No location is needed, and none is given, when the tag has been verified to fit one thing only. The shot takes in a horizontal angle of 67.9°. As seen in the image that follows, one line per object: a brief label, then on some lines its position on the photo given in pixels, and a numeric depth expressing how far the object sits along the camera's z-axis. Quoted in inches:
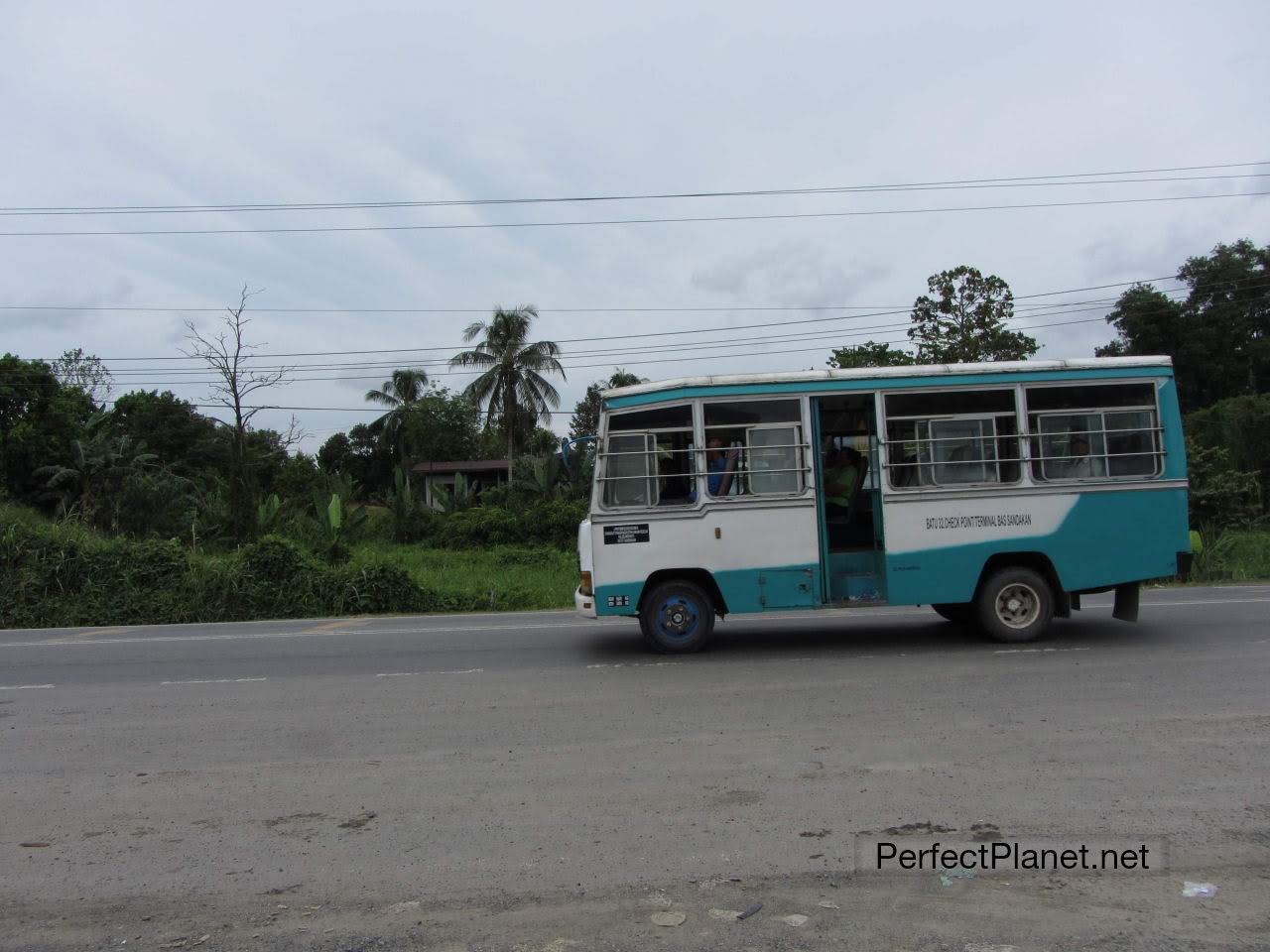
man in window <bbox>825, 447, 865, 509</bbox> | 409.4
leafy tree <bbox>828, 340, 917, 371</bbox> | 1437.3
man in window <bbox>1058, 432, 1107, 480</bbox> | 386.3
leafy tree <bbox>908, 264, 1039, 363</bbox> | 1189.1
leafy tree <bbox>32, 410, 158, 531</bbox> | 1204.5
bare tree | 964.6
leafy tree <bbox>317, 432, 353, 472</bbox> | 2623.0
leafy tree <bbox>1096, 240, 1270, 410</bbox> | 1738.4
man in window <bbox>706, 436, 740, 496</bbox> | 379.6
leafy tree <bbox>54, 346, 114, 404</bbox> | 2161.7
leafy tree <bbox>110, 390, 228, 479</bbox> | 1942.7
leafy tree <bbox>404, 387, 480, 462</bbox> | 2144.4
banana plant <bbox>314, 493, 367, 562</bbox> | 863.7
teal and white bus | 379.6
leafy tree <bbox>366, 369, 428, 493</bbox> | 2212.1
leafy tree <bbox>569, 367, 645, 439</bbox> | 2273.4
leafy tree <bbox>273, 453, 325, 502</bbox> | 1533.2
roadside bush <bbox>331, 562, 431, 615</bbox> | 660.7
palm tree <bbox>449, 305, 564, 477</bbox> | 1733.5
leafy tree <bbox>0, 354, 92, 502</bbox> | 1241.4
